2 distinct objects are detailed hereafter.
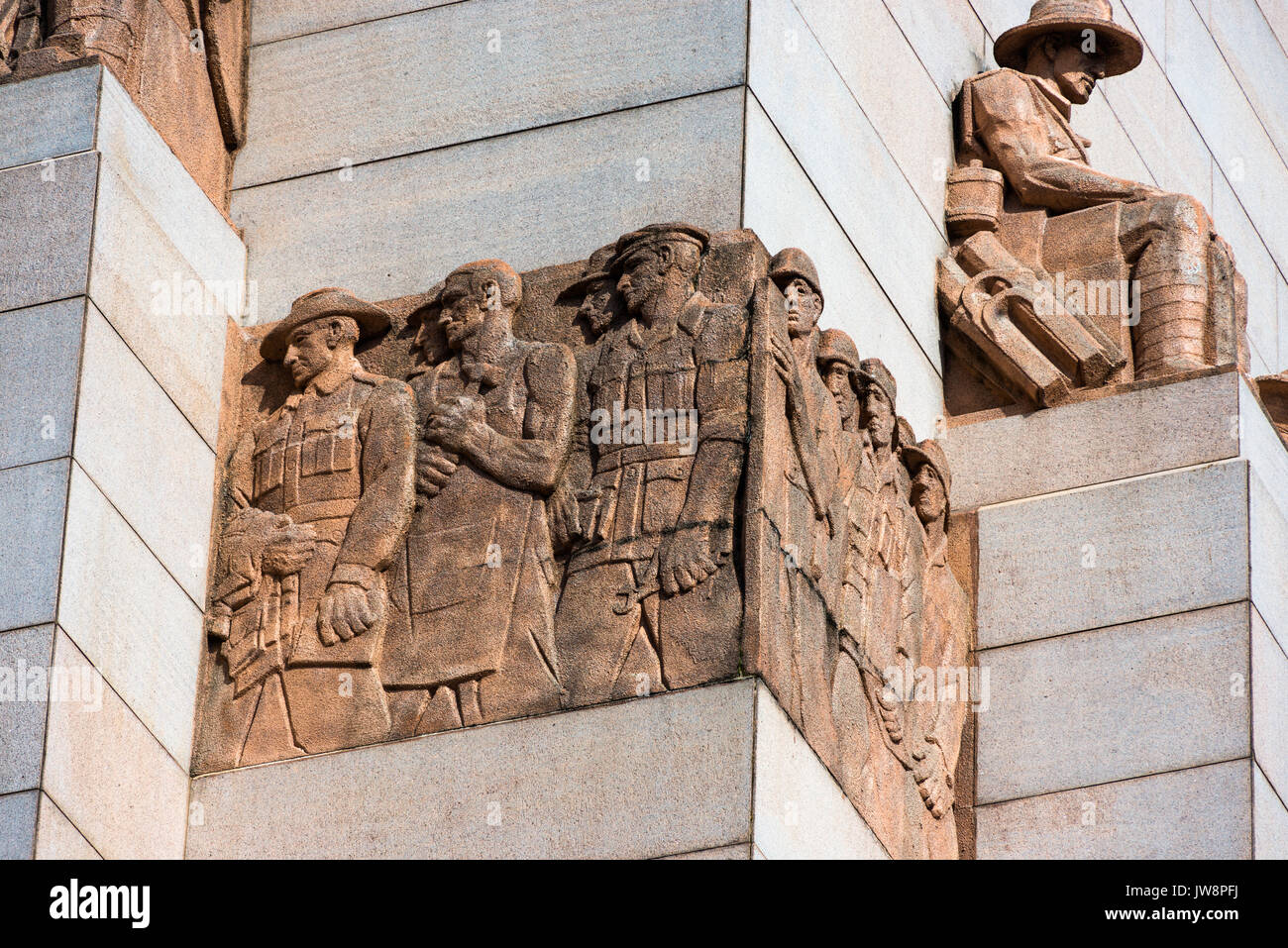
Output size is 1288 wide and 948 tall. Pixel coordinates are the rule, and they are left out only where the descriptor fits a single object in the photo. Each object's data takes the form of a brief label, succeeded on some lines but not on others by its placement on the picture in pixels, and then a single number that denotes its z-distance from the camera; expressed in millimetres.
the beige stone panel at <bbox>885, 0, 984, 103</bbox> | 17359
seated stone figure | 16453
